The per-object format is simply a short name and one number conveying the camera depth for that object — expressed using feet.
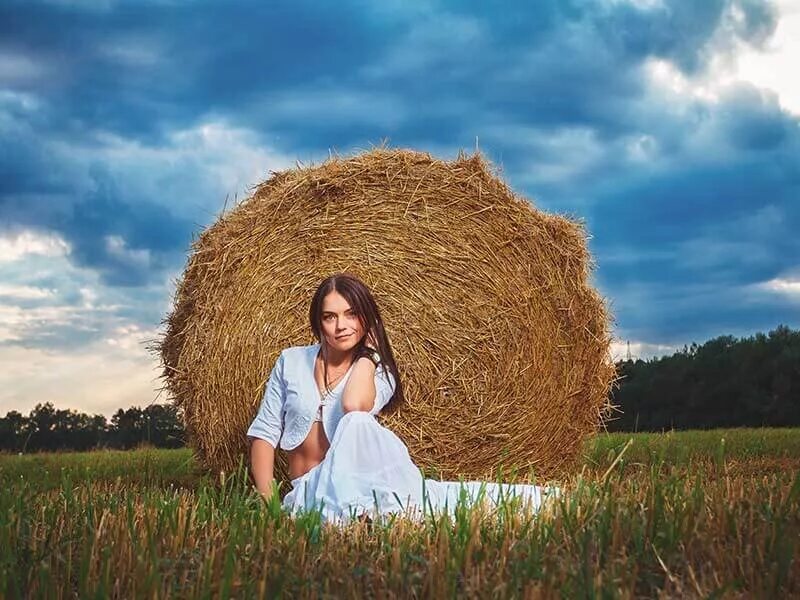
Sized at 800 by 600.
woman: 17.60
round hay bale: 21.61
